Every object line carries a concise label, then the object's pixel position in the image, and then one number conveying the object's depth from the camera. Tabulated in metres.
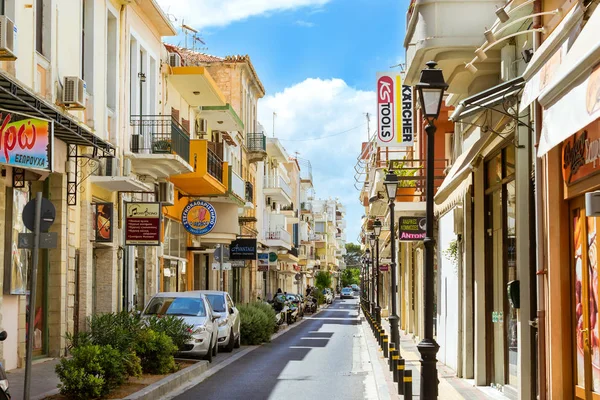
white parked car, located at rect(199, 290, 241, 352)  24.84
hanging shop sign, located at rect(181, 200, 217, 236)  33.09
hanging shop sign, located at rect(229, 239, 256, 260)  43.12
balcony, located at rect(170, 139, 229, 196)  31.59
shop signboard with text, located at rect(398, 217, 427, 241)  26.91
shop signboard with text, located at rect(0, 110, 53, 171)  15.16
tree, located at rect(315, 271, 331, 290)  136.00
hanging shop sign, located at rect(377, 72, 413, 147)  30.27
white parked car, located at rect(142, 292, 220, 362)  21.36
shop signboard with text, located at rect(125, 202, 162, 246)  25.09
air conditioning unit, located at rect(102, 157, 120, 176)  24.11
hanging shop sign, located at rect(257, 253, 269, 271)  55.34
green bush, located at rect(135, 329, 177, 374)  16.34
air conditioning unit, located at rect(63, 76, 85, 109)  19.83
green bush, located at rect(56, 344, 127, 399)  12.41
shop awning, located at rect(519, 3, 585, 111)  8.37
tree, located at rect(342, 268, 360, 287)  197.25
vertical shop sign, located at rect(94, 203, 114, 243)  23.05
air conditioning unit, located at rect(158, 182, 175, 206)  29.94
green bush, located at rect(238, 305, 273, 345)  28.93
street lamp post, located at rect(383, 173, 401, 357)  21.14
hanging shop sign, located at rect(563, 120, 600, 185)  8.98
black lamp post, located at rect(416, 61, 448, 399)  10.40
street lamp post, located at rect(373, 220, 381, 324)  33.91
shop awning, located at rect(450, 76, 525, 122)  11.25
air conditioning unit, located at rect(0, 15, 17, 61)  14.38
